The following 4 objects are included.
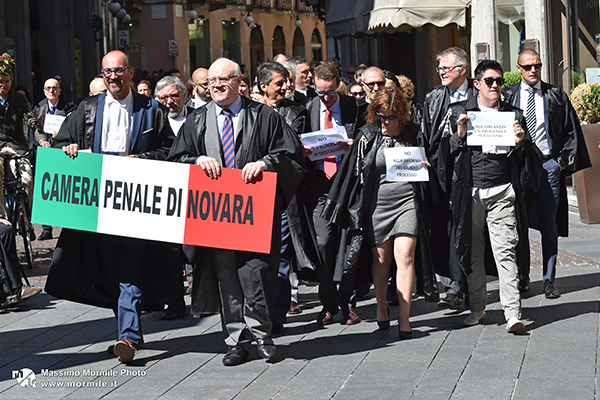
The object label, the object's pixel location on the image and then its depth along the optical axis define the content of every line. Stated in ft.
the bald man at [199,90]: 35.42
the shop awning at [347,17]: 71.82
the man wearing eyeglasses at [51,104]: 43.55
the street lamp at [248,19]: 156.76
